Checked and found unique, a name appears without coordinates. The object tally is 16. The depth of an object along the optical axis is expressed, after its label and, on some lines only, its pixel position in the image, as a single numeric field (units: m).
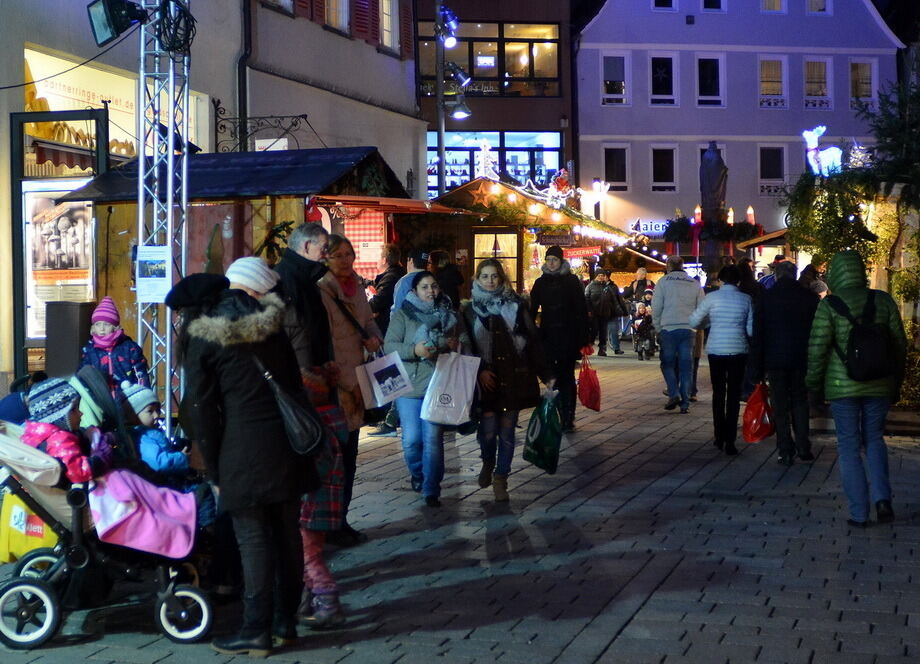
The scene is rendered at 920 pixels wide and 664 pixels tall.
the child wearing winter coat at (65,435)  6.00
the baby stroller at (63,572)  5.96
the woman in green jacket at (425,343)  9.26
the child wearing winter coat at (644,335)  27.58
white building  47.41
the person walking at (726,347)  12.40
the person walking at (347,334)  8.02
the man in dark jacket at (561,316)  13.45
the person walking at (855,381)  8.59
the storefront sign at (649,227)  48.12
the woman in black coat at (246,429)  5.57
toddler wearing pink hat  9.57
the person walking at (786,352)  11.35
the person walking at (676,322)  15.65
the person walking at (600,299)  27.69
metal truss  10.91
